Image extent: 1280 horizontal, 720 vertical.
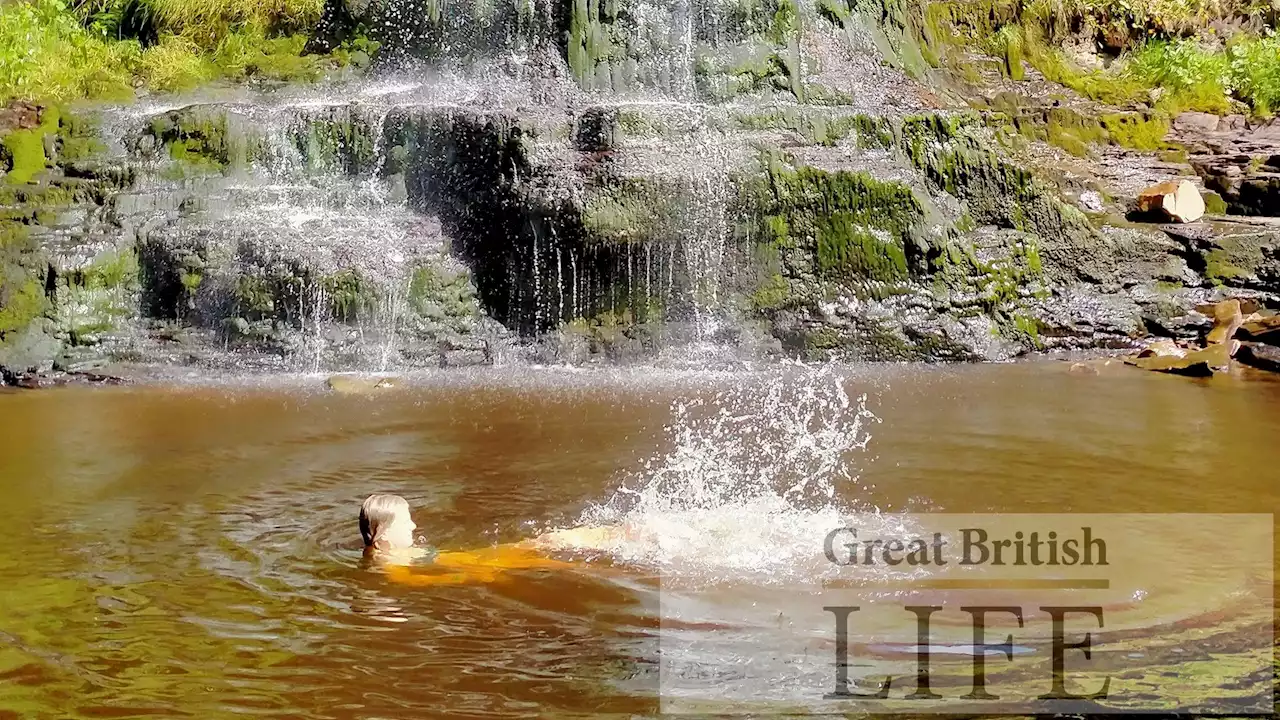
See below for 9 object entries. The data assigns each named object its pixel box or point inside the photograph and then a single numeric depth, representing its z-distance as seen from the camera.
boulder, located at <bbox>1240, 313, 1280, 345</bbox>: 9.49
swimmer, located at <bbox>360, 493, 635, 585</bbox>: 4.18
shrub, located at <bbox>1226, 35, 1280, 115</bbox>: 12.57
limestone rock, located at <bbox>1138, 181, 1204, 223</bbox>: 10.69
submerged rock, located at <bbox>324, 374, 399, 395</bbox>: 8.64
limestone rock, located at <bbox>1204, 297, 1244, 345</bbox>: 9.55
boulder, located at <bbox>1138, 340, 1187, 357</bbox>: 9.44
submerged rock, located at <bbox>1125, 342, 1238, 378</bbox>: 8.95
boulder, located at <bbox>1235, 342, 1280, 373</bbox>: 9.16
